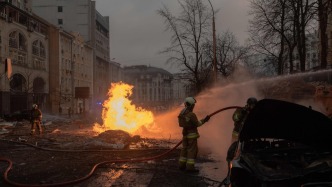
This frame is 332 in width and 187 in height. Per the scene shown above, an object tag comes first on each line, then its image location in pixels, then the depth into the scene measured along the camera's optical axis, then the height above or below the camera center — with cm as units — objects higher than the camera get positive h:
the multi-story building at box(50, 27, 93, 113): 5866 +552
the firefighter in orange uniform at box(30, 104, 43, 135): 1937 -90
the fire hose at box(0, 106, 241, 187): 764 -170
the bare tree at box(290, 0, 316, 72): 2758 +564
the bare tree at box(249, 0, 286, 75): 3014 +617
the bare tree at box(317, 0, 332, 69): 2245 +485
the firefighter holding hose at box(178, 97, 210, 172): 920 -94
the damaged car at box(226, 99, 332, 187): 504 -67
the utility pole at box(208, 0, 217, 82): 2485 +404
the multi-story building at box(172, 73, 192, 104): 16334 +335
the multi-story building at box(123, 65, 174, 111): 13662 +573
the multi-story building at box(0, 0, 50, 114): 4447 +608
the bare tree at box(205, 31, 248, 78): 4612 +517
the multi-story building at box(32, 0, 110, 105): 7681 +1740
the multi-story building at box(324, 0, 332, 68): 3578 +565
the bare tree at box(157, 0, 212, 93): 3566 +521
